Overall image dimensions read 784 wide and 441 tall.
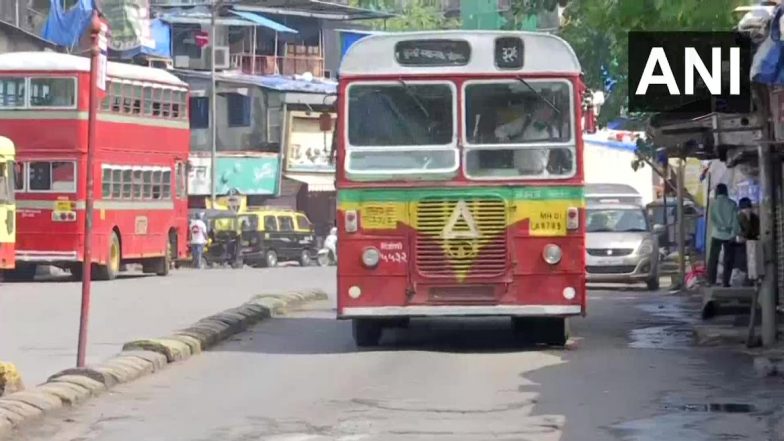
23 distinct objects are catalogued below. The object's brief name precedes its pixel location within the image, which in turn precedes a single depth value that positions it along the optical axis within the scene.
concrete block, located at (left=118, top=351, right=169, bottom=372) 16.50
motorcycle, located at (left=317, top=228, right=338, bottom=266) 57.62
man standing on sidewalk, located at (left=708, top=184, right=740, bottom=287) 25.65
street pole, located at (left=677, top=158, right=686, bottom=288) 32.66
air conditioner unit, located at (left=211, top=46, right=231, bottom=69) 68.81
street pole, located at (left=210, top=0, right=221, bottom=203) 60.62
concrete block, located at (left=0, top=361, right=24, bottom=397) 13.50
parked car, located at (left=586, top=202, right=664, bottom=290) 33.75
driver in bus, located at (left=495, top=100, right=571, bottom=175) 18.23
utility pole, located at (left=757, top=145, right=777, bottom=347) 18.39
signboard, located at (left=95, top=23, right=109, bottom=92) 15.16
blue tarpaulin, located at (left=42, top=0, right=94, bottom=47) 54.88
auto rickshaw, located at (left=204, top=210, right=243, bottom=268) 52.88
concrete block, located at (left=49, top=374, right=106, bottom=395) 14.12
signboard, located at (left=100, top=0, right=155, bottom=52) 59.12
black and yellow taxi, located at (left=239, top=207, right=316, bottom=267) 53.25
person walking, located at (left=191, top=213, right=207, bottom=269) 51.00
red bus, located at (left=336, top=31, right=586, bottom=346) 18.06
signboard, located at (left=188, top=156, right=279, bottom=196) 65.44
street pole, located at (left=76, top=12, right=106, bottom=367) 14.95
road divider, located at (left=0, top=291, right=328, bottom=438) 12.60
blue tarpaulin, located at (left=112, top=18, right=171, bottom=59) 64.56
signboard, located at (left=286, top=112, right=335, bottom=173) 68.62
